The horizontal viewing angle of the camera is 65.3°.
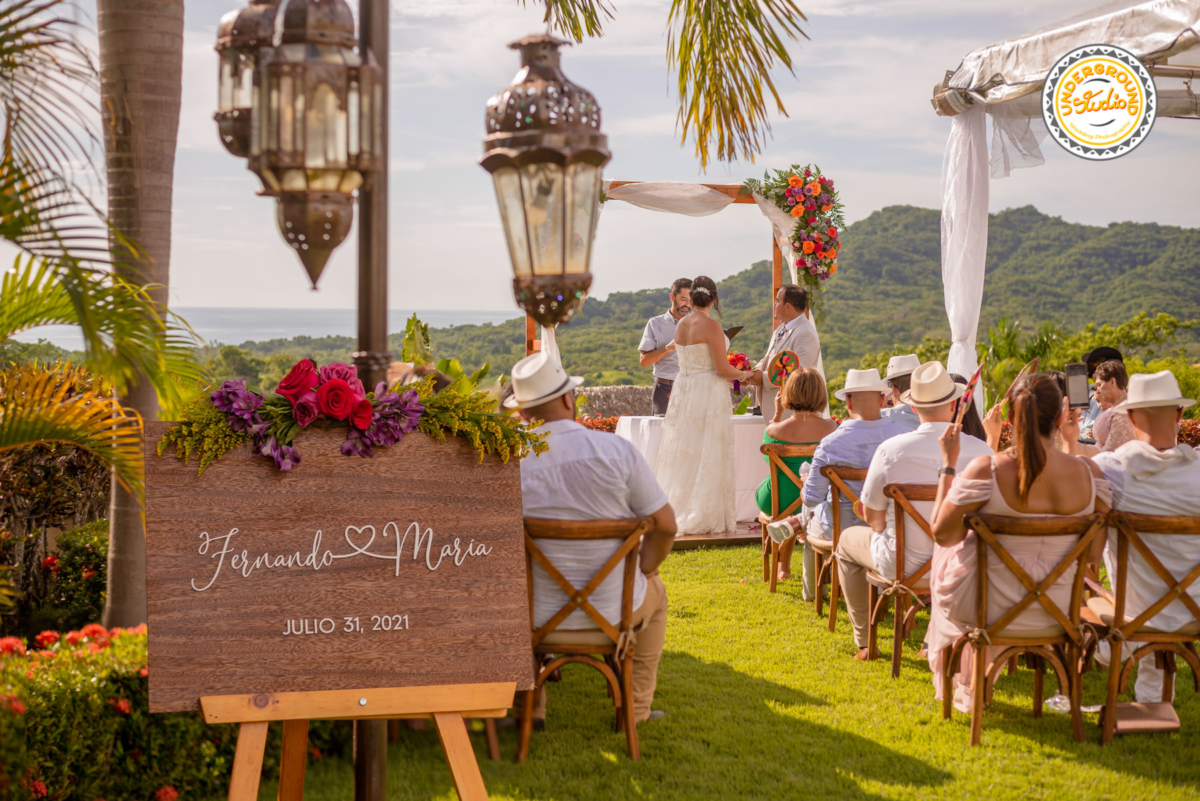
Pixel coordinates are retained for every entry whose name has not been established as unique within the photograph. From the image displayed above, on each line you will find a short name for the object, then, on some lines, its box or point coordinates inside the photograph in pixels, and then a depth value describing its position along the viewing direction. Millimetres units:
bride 7637
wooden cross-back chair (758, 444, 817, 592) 5977
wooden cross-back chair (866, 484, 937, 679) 4418
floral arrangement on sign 2531
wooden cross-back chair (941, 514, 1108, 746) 3586
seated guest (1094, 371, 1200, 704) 3746
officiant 8461
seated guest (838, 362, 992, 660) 4523
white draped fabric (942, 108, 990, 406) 7949
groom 7879
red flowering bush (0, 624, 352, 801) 2846
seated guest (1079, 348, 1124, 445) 6219
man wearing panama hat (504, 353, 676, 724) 3604
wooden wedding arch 9508
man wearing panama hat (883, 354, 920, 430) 5945
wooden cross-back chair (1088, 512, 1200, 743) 3648
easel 2447
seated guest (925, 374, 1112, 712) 3564
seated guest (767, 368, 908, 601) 5250
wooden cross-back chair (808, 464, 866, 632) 5172
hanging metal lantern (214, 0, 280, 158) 2133
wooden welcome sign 2463
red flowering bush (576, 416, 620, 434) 10990
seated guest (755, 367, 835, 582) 6012
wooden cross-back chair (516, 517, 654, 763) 3504
